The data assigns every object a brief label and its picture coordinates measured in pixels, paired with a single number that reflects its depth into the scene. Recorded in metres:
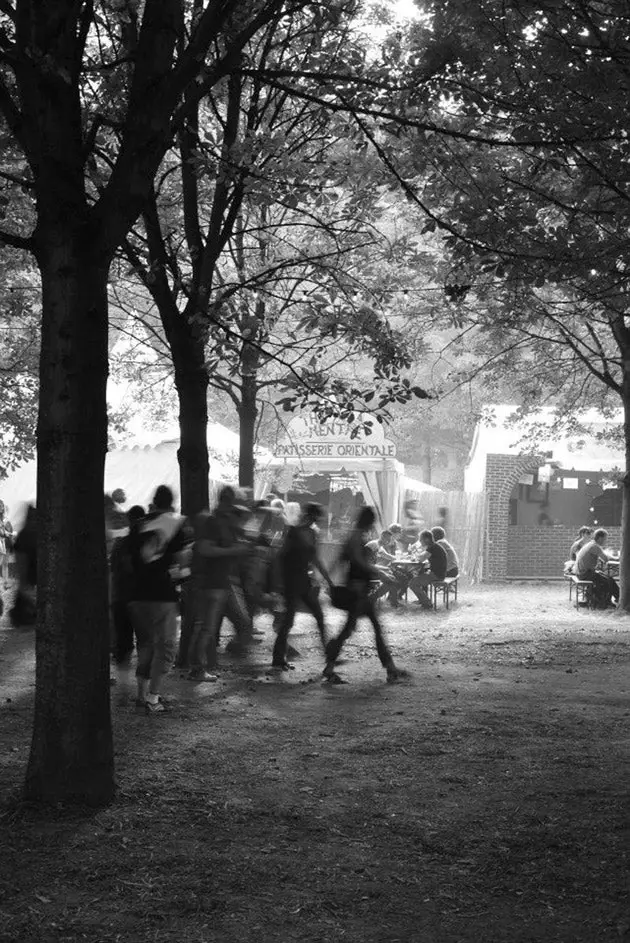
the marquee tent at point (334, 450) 26.86
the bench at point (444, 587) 22.11
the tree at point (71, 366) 6.06
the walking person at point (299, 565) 12.10
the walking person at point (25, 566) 14.74
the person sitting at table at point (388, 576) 22.11
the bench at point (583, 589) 22.53
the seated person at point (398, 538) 25.47
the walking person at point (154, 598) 9.35
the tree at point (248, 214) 10.34
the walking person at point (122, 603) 10.15
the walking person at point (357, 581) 11.31
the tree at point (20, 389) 20.81
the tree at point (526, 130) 8.98
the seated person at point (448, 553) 22.50
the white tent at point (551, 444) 25.33
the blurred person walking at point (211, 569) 11.36
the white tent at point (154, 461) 25.88
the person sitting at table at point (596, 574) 22.19
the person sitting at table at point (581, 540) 25.23
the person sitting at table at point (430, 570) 21.94
